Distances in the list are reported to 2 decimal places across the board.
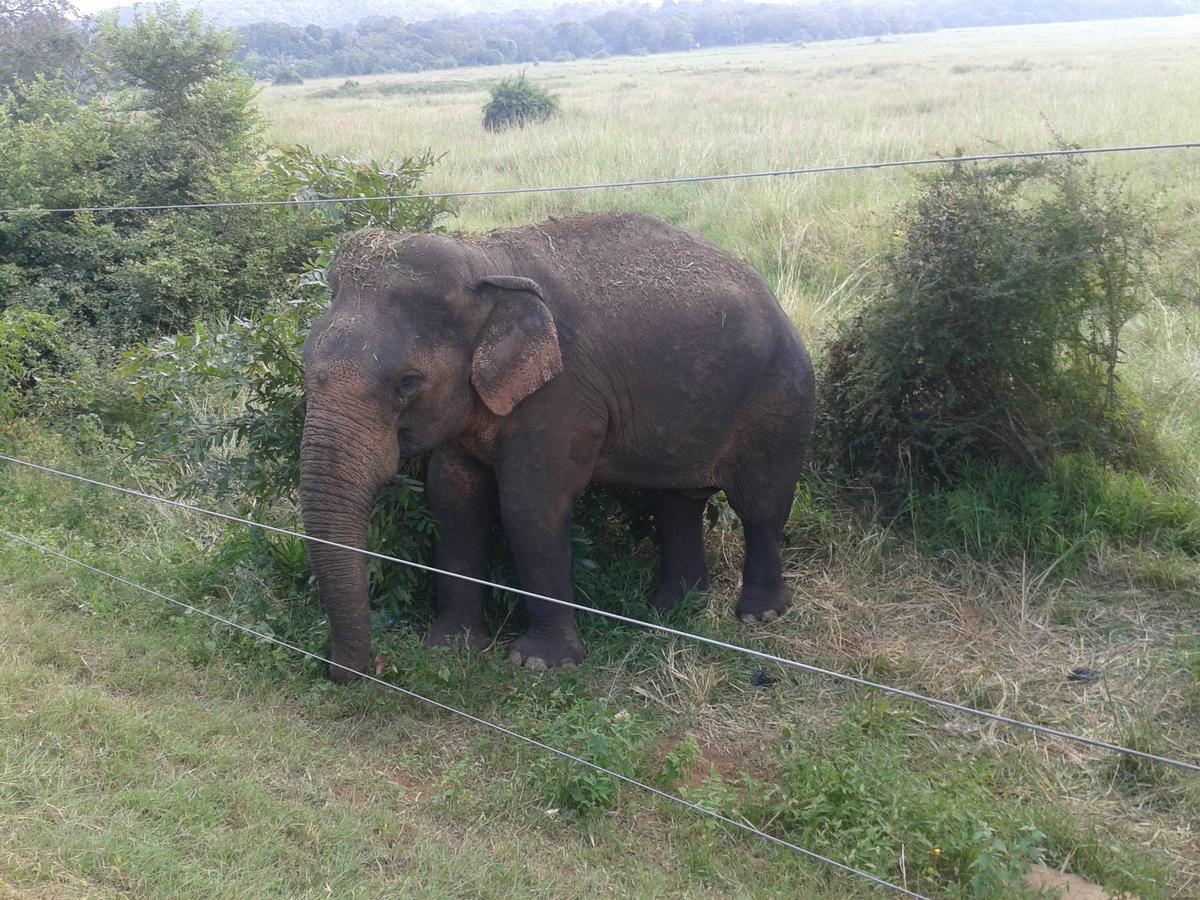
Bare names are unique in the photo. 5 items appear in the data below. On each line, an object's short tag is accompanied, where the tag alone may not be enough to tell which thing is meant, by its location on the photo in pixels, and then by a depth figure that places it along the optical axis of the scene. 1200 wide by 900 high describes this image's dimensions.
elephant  5.38
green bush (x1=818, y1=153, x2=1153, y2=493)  6.95
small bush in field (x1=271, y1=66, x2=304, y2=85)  63.31
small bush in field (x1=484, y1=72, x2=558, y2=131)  26.19
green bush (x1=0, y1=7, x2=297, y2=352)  10.35
